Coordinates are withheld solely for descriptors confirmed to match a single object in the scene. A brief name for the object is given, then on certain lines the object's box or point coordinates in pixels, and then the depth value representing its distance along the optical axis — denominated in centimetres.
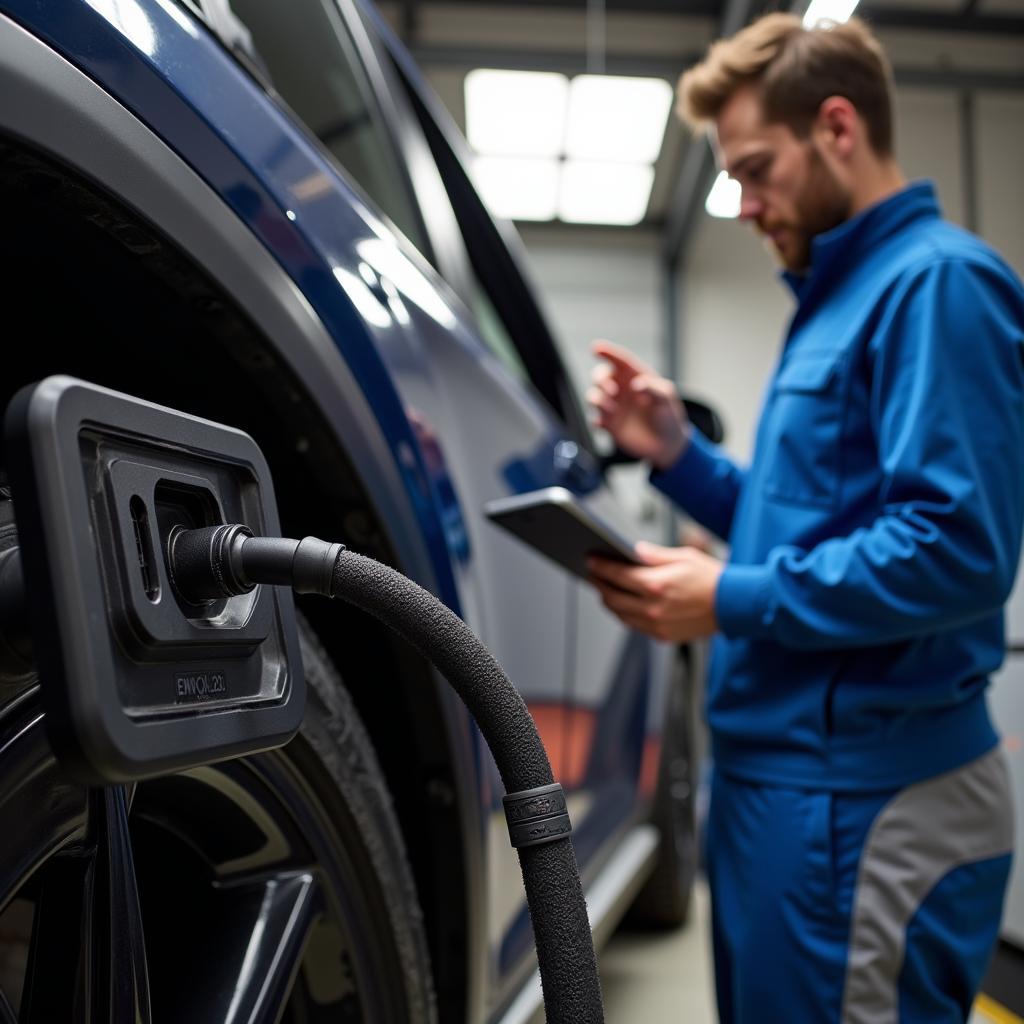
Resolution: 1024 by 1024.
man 95
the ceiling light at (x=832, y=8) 329
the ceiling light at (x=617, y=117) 496
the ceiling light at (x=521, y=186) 579
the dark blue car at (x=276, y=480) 44
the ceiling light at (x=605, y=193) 588
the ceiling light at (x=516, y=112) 497
